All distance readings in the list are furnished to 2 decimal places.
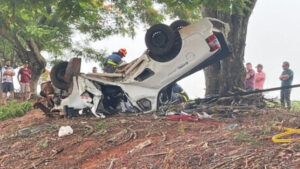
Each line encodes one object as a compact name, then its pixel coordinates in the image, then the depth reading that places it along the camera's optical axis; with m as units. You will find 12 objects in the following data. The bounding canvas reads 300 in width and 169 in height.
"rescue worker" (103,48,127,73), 16.73
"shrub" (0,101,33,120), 20.50
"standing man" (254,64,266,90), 22.20
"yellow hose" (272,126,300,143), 7.17
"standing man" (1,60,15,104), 27.89
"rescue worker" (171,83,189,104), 16.25
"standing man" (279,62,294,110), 20.22
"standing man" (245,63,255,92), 21.31
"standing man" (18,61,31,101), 31.16
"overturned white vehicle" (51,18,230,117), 13.65
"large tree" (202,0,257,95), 17.75
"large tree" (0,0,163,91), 29.44
